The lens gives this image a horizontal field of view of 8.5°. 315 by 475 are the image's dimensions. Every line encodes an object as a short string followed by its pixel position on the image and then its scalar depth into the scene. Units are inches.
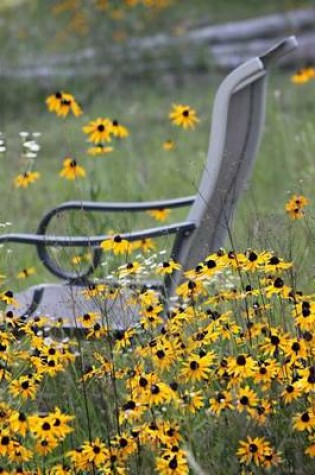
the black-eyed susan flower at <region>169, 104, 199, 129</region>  323.6
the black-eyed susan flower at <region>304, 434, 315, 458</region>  187.6
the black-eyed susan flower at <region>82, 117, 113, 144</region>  324.6
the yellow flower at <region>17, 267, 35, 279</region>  302.4
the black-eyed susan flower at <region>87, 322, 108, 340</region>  225.1
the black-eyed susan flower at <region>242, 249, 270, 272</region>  217.1
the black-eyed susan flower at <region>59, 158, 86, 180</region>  319.1
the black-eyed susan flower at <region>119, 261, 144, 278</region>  223.9
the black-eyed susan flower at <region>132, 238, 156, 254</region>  318.3
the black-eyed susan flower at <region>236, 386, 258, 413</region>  194.2
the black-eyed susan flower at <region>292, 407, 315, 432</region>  187.8
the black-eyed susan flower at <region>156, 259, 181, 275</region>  231.7
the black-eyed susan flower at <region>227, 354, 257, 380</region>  196.4
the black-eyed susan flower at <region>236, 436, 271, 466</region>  190.6
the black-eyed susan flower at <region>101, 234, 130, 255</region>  247.0
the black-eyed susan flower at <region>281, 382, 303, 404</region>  194.5
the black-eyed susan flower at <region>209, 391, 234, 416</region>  195.7
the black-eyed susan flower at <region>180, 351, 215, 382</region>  201.3
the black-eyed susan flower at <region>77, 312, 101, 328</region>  230.0
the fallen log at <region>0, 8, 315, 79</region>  831.7
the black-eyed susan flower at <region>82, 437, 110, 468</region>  194.5
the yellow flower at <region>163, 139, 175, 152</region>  364.8
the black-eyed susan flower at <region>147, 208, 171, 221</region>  350.2
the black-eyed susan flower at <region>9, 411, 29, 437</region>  194.4
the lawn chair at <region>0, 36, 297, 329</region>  294.3
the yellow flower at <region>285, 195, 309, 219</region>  271.6
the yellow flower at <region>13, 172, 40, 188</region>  310.8
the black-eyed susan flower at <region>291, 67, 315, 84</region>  433.9
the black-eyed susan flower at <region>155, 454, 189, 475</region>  186.2
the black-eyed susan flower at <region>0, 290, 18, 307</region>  230.5
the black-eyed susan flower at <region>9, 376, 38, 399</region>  210.7
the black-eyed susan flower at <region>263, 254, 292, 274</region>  212.3
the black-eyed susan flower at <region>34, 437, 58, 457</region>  195.4
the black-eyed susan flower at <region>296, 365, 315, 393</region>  188.8
